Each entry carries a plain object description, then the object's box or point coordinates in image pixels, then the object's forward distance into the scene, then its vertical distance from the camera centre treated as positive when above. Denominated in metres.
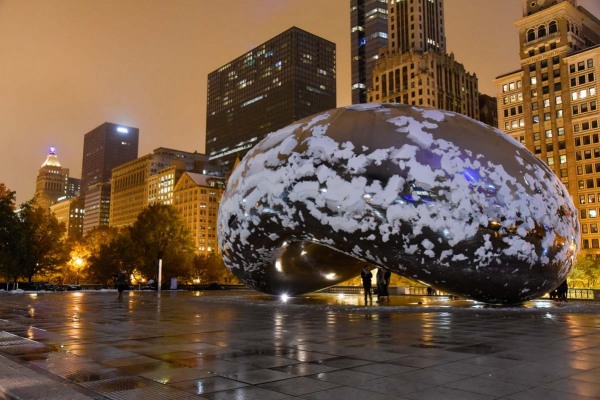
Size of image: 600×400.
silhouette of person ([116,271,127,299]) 27.66 -0.46
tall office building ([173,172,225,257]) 164.25 +19.88
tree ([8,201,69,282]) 51.22 +2.85
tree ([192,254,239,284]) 82.12 +0.27
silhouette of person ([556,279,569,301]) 24.03 -0.93
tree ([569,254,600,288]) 83.44 -0.17
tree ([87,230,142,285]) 60.81 +1.31
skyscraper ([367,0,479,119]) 143.12 +54.88
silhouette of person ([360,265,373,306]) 22.53 -0.27
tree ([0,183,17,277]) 50.06 +3.91
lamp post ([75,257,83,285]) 79.00 +1.17
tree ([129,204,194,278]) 58.62 +3.42
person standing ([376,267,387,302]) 24.23 -0.61
